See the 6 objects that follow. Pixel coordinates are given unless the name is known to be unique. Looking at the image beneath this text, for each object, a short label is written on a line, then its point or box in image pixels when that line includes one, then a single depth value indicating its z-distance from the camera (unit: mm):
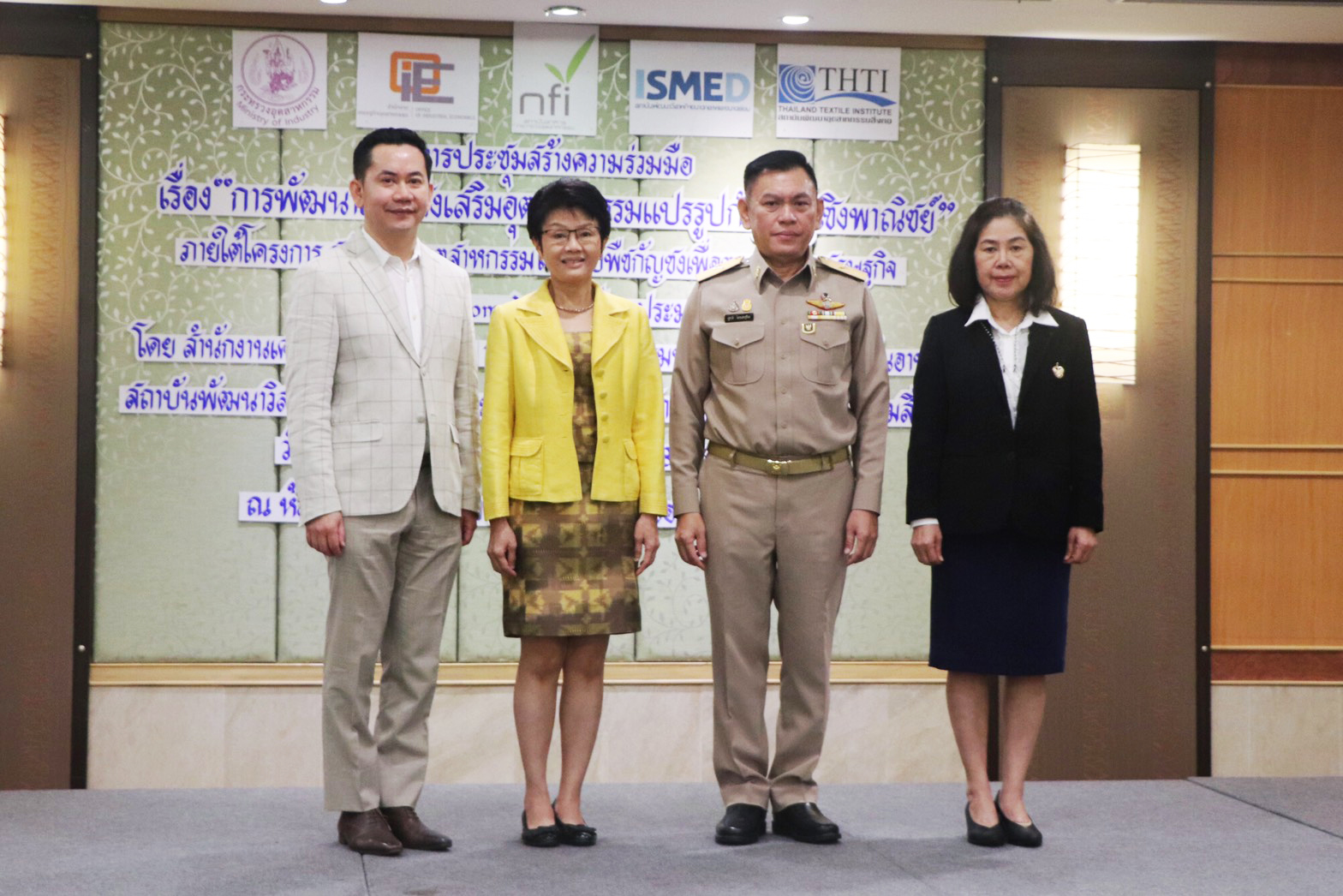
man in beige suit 3285
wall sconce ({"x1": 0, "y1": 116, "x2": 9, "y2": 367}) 4590
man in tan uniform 3465
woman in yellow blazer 3328
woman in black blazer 3457
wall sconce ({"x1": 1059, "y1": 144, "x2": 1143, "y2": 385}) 4938
